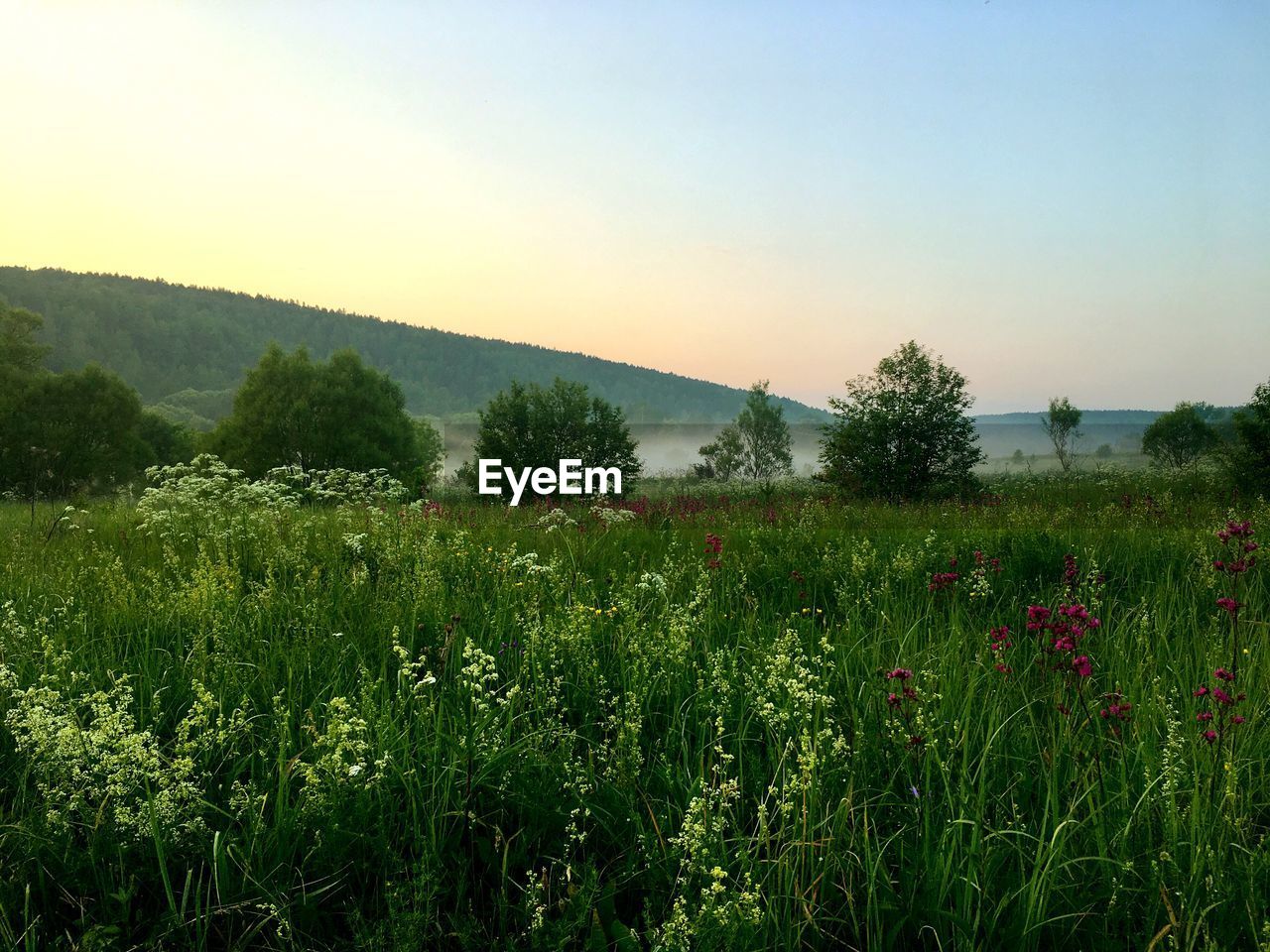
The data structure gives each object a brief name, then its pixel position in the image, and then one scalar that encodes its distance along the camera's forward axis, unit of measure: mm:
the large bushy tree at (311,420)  50812
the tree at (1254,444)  17844
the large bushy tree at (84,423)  50469
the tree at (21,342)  53812
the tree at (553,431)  29750
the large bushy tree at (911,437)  21203
